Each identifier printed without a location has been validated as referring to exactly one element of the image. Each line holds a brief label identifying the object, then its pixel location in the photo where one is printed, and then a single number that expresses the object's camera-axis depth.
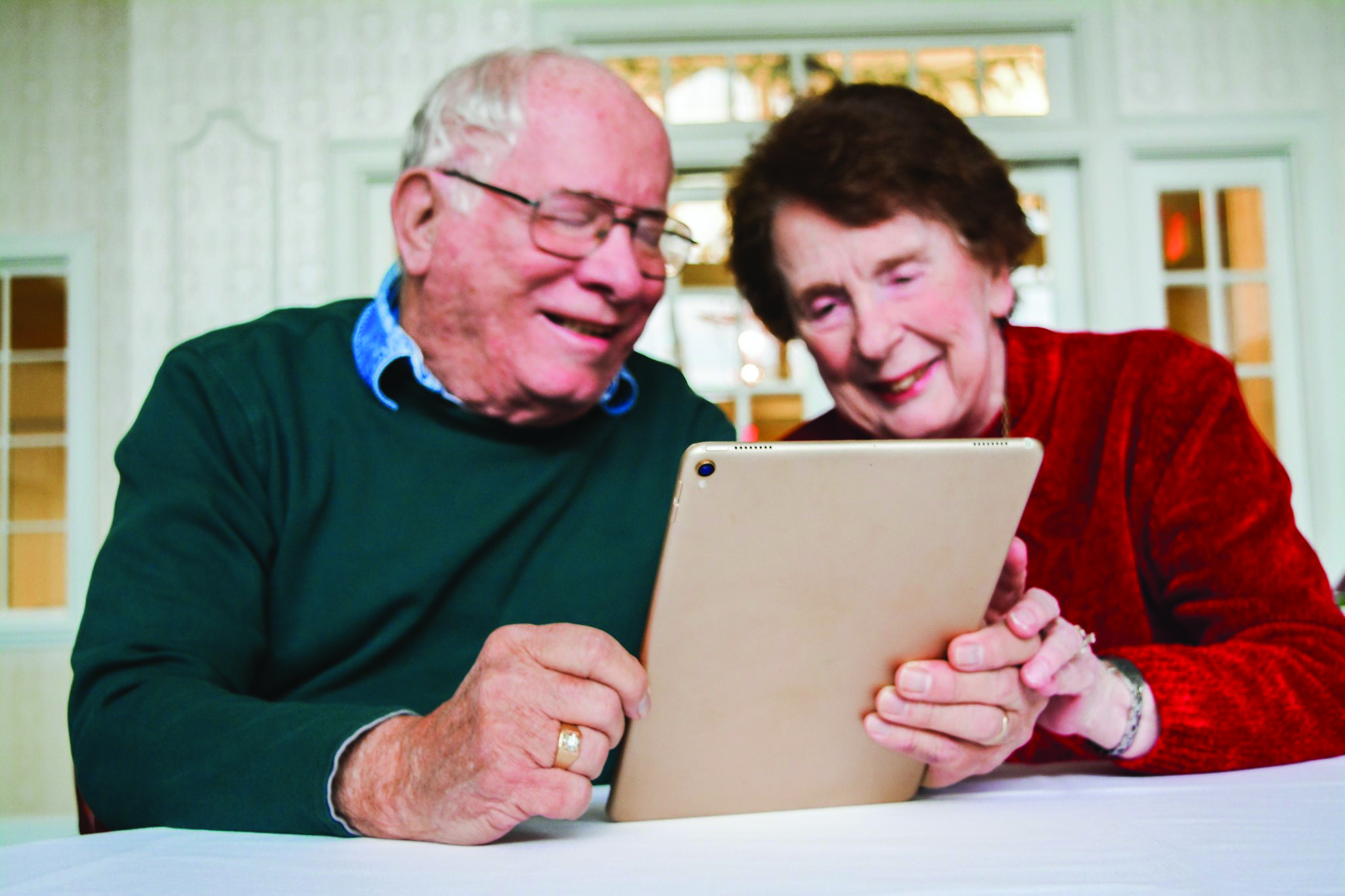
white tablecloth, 0.58
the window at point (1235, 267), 4.19
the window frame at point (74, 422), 4.87
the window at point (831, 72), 4.17
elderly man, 0.95
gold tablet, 0.72
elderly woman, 0.96
